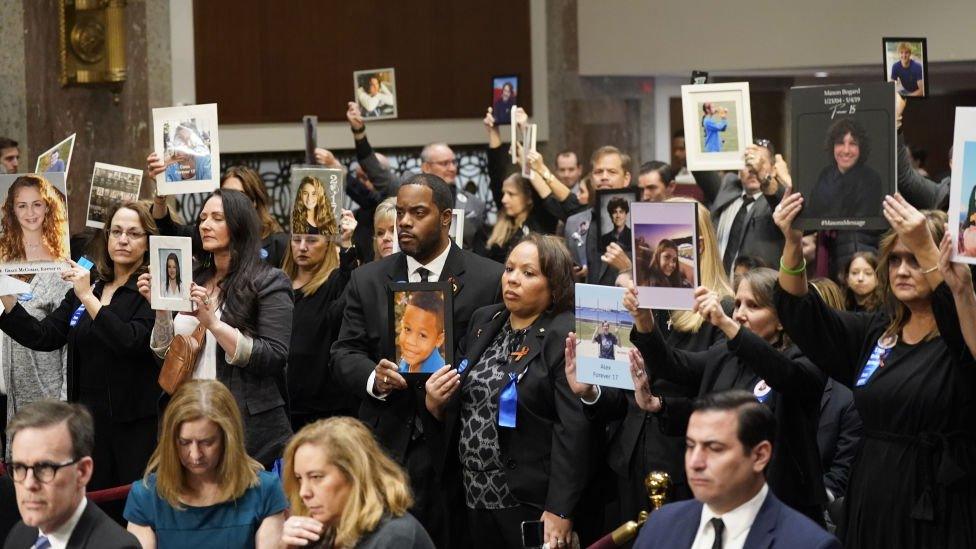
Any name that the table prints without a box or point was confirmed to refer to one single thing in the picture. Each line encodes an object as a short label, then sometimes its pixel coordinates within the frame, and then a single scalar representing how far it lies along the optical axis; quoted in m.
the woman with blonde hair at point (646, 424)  5.27
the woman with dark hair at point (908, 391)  4.50
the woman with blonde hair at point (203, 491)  4.87
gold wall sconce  10.45
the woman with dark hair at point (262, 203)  7.50
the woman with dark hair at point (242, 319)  5.87
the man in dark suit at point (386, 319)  5.60
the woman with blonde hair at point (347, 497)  4.18
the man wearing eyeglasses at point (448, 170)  9.81
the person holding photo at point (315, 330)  6.80
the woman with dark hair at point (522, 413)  5.27
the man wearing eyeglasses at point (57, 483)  4.19
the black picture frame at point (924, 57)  7.32
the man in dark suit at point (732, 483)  3.85
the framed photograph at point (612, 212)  7.69
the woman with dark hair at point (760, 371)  4.93
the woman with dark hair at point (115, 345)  6.25
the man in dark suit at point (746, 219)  8.17
